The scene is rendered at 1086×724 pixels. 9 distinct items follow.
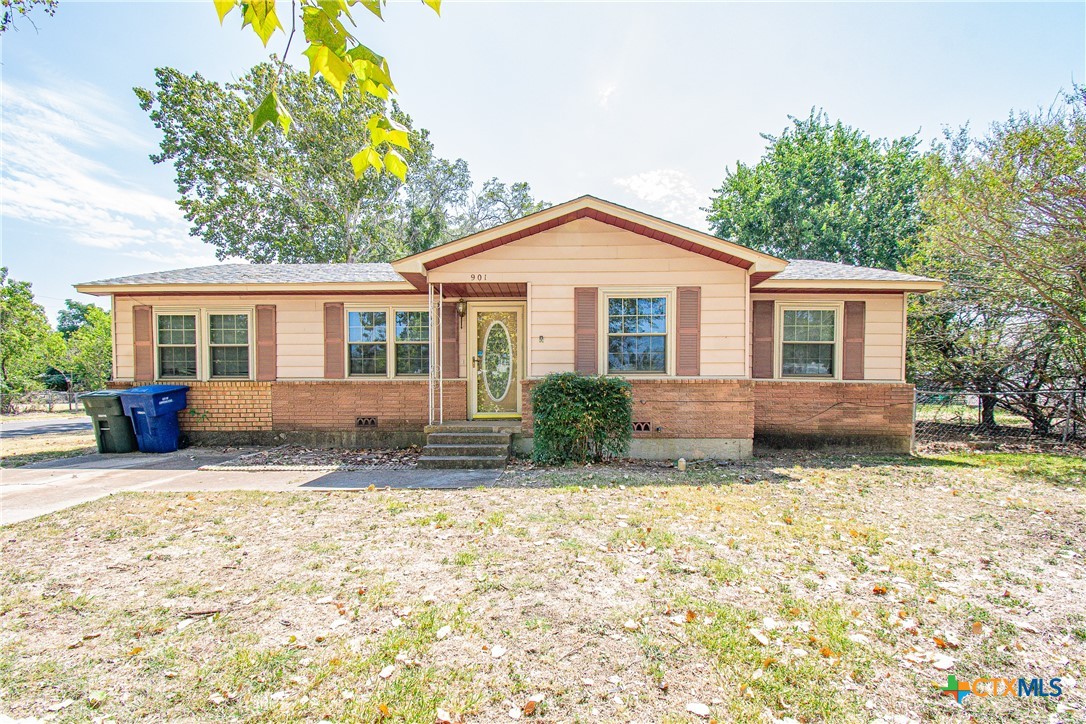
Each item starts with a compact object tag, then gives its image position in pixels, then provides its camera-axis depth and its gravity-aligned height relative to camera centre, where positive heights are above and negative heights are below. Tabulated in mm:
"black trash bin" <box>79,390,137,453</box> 8922 -1423
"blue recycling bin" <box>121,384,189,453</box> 8938 -1264
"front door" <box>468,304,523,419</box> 9484 -206
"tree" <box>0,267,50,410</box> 26016 +521
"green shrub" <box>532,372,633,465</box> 7527 -1043
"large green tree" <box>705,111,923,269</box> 21656 +7336
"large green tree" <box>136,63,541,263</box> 20047 +8032
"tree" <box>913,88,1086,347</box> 8422 +2754
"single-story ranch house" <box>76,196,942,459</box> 8180 +230
